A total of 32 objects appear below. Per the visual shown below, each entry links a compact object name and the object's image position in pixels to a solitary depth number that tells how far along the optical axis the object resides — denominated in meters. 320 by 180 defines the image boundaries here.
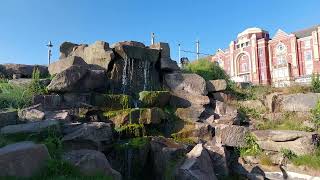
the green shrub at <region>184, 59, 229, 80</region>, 8.71
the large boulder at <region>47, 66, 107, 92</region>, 5.54
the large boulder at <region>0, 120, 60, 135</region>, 3.89
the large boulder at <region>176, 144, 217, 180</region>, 3.70
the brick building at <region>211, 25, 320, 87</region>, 29.21
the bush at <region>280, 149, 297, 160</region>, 4.82
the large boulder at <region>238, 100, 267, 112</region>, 6.79
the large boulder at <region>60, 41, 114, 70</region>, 6.76
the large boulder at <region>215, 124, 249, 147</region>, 5.22
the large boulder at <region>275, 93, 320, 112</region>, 6.34
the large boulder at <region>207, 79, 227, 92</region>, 7.22
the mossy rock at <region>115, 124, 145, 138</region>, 5.07
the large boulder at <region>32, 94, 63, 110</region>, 5.21
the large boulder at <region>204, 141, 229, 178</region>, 4.38
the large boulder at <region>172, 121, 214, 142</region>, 5.37
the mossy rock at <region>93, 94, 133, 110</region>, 5.72
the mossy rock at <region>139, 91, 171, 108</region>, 6.04
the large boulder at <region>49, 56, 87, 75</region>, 6.42
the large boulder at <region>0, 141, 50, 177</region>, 2.92
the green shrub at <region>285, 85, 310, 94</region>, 7.16
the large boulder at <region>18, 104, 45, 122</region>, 4.45
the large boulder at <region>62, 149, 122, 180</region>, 3.26
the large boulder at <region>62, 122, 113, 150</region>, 4.01
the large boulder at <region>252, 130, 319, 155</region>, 4.81
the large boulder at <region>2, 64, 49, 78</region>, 7.26
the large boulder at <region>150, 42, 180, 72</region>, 7.37
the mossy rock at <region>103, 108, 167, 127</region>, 5.24
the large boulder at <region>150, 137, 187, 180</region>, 4.05
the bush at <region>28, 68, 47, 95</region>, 5.67
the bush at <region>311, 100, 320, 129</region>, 5.62
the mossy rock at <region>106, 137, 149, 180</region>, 4.58
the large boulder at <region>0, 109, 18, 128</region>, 4.25
